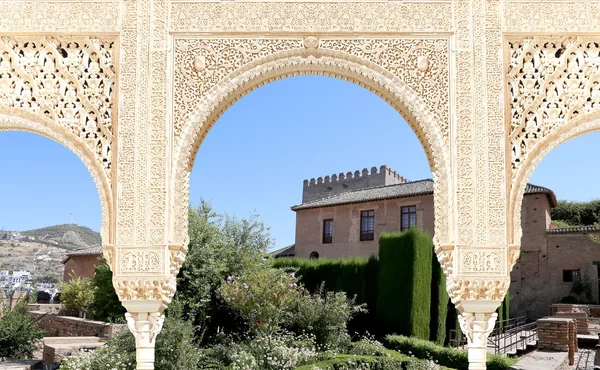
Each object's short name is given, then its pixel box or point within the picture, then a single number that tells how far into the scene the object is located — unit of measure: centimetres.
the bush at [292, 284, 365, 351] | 950
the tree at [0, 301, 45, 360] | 821
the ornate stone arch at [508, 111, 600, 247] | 389
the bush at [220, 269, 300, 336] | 903
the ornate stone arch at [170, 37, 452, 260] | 392
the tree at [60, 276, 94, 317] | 1549
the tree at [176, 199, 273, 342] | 930
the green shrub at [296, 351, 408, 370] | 670
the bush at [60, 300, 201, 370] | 627
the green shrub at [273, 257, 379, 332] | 1198
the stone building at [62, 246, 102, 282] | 2183
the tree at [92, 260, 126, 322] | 977
